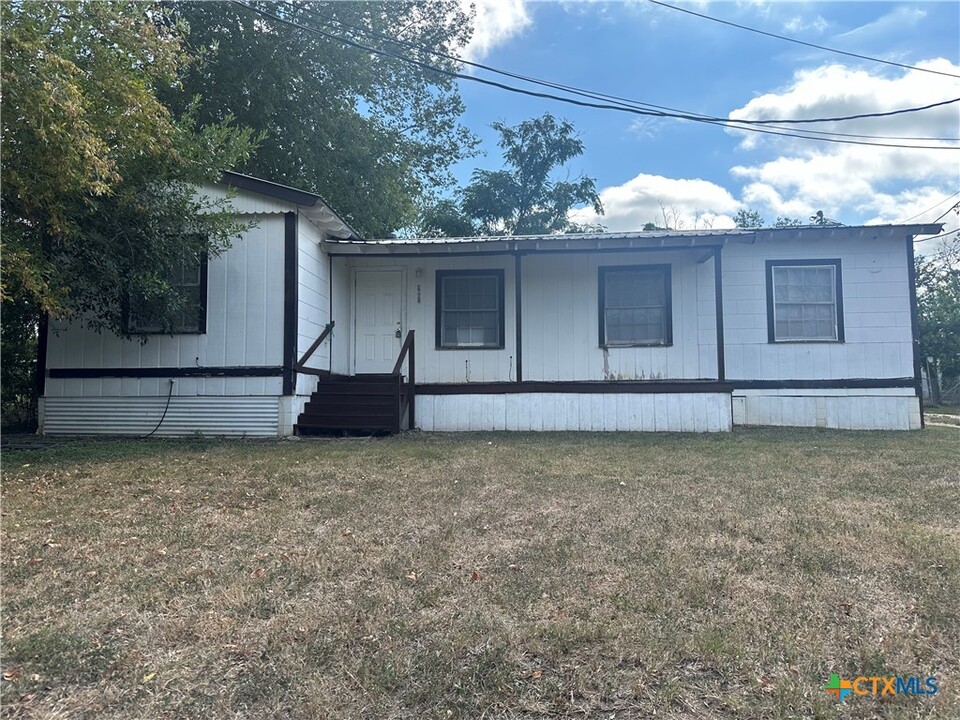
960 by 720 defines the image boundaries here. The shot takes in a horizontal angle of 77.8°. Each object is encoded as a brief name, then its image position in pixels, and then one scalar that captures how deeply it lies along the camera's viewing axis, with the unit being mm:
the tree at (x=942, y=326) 16906
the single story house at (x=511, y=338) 8695
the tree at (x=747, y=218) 28688
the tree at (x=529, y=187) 19438
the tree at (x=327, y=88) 13555
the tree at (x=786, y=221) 26436
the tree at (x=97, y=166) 5383
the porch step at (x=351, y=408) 8625
